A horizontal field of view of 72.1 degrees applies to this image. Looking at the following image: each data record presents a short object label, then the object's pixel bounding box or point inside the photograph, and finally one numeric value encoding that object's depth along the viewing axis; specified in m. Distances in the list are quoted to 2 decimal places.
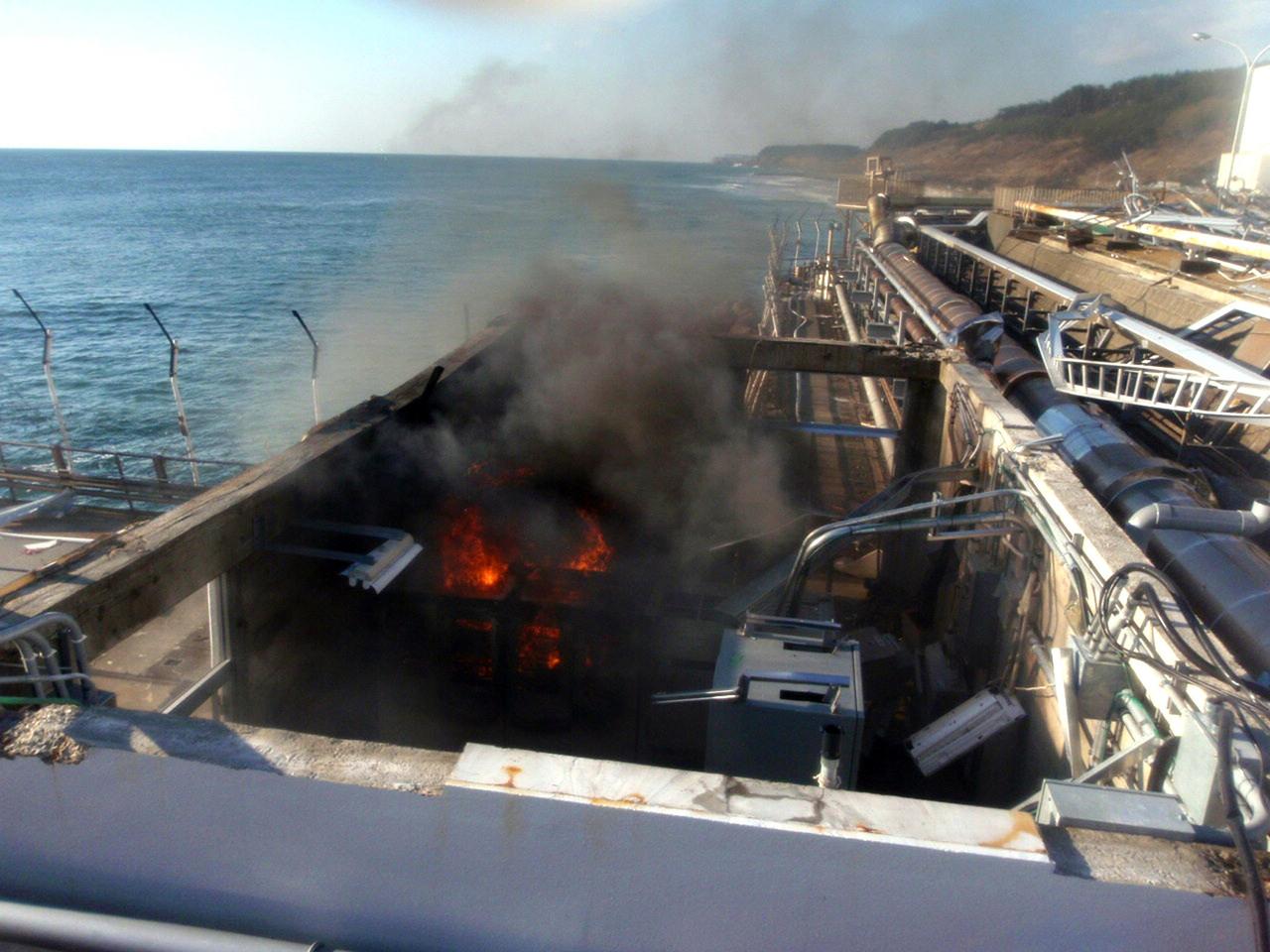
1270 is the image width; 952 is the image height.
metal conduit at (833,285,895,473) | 13.93
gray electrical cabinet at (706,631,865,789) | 4.73
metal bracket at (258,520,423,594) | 5.52
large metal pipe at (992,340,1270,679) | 4.67
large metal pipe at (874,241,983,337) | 11.27
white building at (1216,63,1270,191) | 24.58
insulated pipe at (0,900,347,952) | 2.90
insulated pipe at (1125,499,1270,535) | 4.38
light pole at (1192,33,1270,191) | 21.73
